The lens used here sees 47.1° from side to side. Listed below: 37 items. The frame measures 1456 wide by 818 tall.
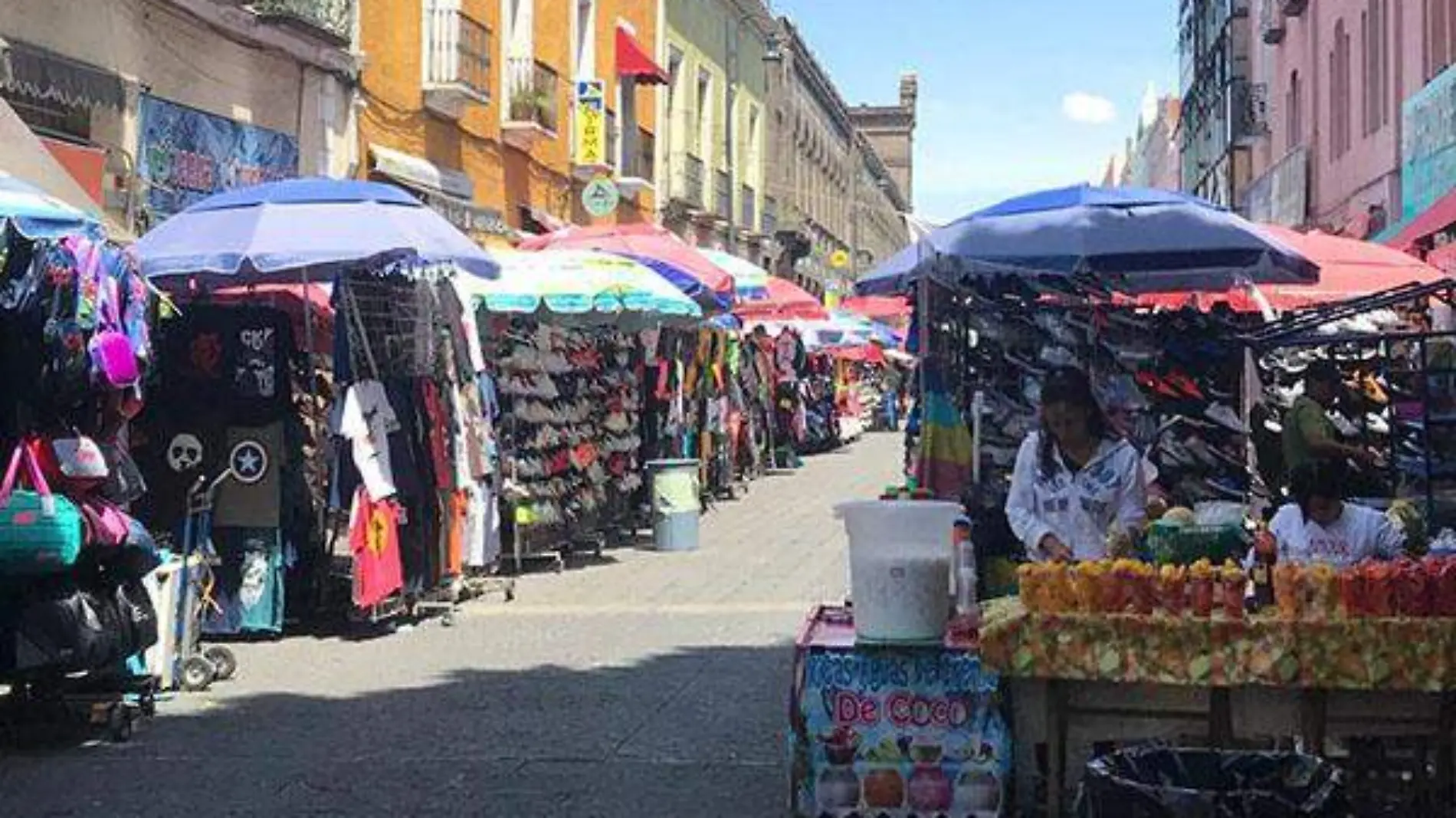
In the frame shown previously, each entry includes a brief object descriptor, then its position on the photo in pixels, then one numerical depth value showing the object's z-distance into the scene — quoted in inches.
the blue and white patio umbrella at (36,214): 293.6
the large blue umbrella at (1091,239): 331.0
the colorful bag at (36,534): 284.0
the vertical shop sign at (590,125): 1080.2
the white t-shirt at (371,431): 402.0
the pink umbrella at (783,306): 827.4
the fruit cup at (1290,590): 214.2
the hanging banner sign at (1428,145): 701.9
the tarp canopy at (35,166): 343.6
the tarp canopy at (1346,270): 439.2
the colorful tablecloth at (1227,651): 209.6
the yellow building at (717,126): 1378.0
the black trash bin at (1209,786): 156.1
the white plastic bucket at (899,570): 230.4
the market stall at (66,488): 288.0
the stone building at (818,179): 1947.6
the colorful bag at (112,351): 303.4
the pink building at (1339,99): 842.8
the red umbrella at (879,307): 510.0
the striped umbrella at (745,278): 732.7
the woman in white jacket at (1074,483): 257.1
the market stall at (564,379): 536.1
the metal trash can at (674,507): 618.2
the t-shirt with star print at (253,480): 410.3
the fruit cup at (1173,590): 217.3
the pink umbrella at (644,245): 634.8
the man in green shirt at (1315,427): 370.9
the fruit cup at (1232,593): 216.1
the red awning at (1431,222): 457.1
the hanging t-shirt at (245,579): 410.9
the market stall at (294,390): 394.9
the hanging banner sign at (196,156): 578.9
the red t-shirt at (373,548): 405.1
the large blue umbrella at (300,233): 385.4
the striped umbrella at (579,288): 530.6
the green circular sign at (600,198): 1027.3
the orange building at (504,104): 781.3
